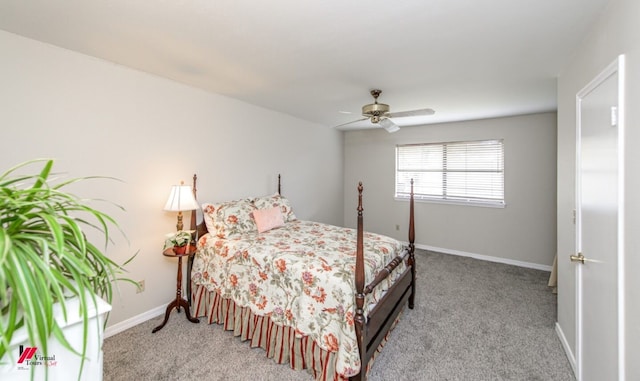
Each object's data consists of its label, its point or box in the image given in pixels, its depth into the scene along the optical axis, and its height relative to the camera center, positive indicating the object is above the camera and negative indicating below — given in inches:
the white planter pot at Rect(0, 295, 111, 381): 28.7 -19.3
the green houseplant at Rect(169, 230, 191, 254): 100.2 -19.5
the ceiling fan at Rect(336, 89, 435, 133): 106.4 +32.6
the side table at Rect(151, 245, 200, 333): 100.7 -43.7
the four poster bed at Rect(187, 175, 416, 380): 72.7 -31.6
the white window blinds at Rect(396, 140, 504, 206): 174.4 +15.4
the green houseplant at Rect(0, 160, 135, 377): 24.3 -7.4
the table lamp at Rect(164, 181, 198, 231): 101.4 -4.5
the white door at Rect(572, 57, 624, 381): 54.6 -7.5
